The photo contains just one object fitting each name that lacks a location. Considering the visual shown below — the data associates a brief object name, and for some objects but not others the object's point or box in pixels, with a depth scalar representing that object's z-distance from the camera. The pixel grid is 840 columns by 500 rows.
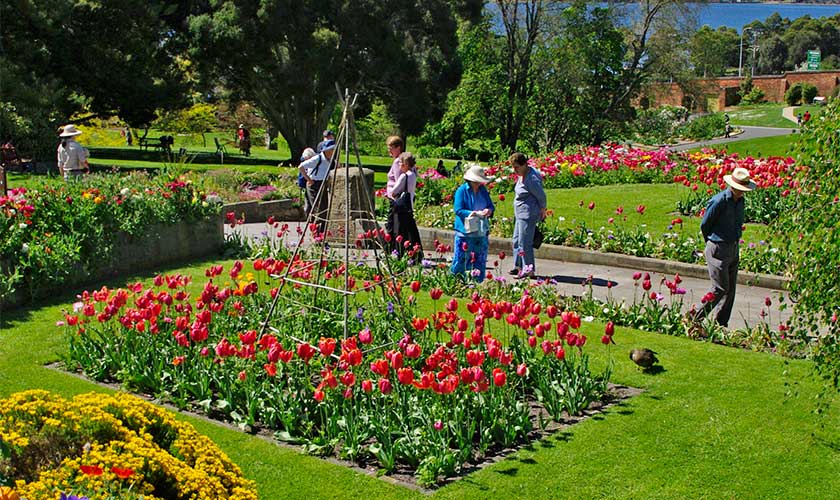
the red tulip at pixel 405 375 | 5.73
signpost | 72.69
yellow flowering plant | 3.83
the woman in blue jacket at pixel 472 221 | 10.70
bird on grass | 7.79
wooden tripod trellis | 7.35
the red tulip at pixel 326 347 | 6.07
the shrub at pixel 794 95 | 72.12
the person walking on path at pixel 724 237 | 8.97
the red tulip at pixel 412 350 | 6.12
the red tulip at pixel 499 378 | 5.93
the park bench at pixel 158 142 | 36.19
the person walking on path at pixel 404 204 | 12.12
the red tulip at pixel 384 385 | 5.77
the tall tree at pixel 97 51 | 26.75
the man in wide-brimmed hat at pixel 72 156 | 15.32
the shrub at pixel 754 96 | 79.44
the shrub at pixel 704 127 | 40.47
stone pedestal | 14.52
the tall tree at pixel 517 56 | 34.47
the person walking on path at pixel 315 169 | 13.87
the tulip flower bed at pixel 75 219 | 10.00
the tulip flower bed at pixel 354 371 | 6.01
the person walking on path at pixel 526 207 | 11.52
